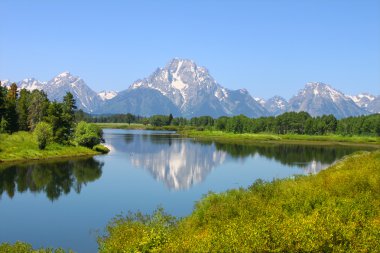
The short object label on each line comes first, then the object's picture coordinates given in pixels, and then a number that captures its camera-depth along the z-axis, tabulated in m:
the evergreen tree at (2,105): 130.62
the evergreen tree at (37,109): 147.00
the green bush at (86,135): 136.12
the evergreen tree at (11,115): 134.88
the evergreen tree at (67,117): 133.38
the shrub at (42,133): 115.44
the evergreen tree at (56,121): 129.38
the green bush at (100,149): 141.00
